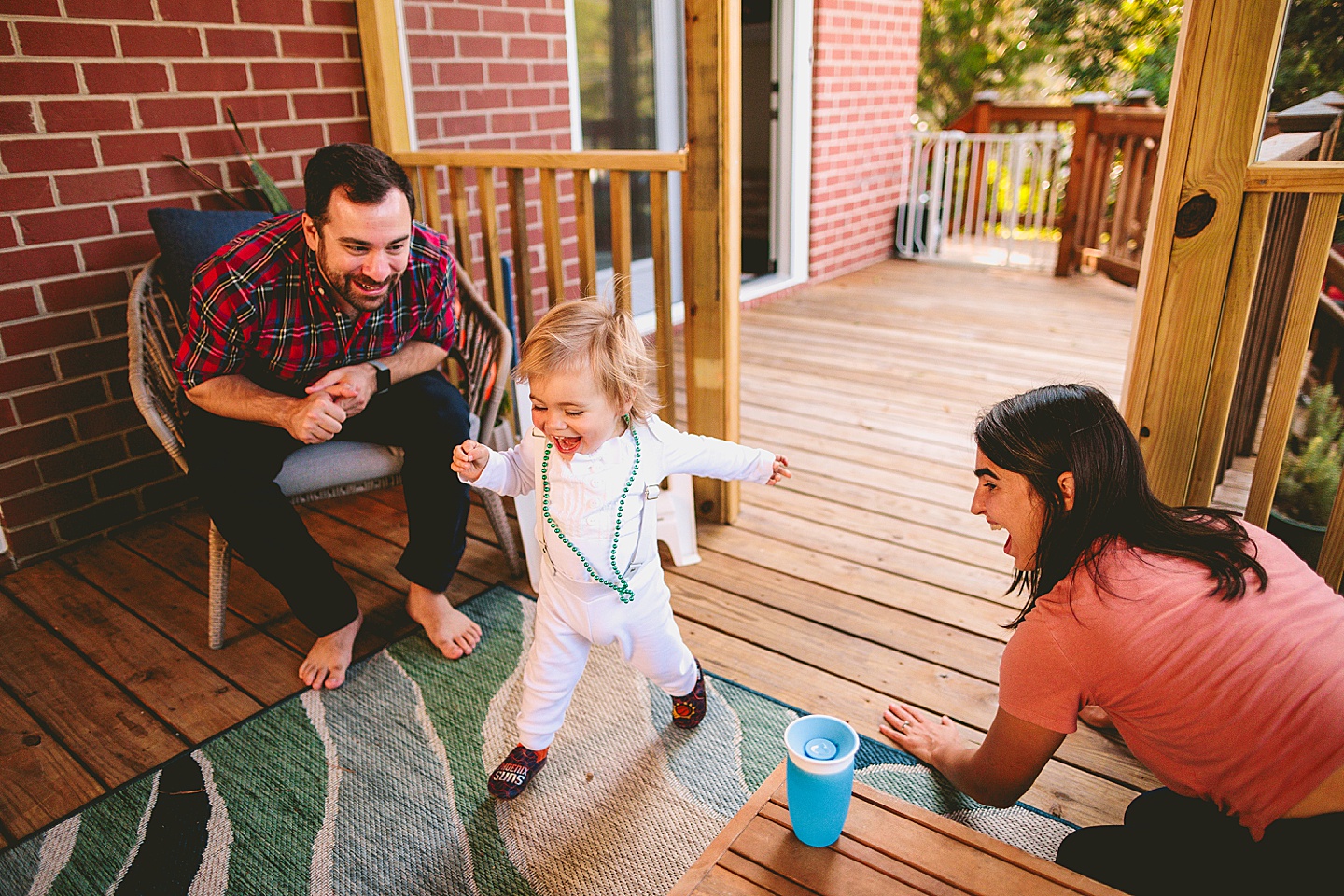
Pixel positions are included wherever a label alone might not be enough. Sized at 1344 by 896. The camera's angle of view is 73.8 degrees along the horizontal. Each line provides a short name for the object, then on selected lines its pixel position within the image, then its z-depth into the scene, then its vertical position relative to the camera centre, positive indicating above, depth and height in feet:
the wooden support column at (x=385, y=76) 9.39 +0.61
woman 3.45 -2.03
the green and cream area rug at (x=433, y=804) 4.92 -3.80
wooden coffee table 3.49 -2.79
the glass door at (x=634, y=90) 13.46 +0.62
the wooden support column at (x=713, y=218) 7.14 -0.71
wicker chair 6.63 -2.10
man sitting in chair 6.20 -1.72
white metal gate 19.30 -1.68
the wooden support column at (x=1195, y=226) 4.78 -0.58
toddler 4.75 -1.95
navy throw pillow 7.56 -0.84
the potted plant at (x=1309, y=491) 6.83 -2.78
